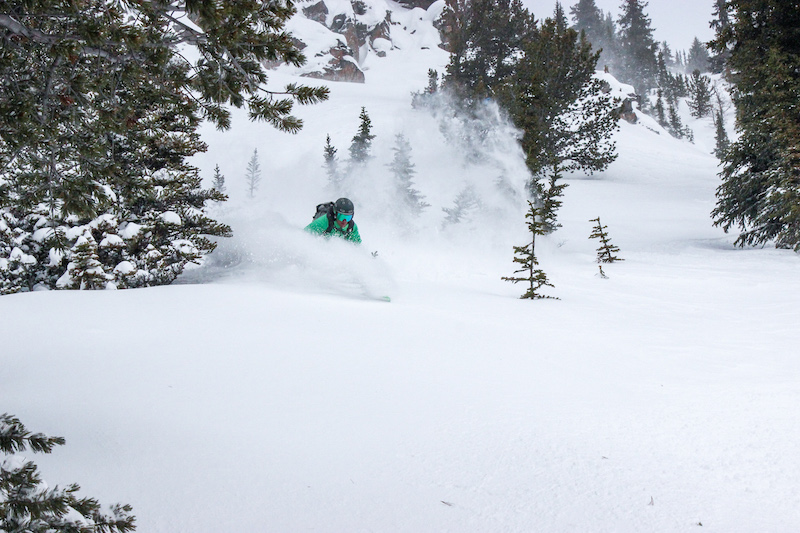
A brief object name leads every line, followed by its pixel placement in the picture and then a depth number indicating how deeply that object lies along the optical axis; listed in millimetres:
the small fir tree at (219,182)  32037
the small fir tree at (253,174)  29122
